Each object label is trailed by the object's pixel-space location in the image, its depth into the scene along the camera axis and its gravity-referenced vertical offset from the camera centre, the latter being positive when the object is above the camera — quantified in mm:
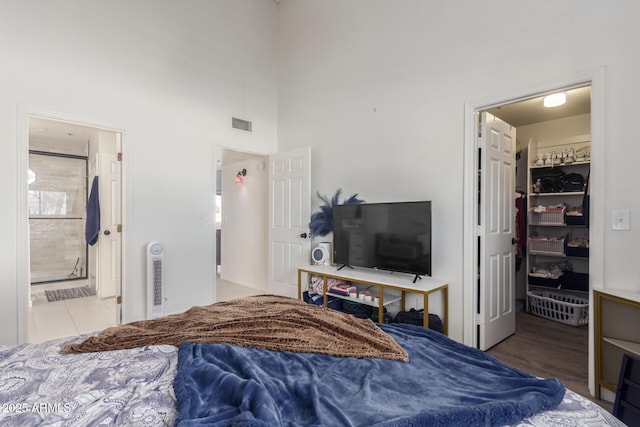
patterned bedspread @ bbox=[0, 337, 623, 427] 913 -595
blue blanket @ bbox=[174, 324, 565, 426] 896 -593
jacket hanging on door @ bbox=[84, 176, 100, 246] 4664 -40
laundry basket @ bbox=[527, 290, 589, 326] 3316 -1034
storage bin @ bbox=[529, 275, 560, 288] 3787 -833
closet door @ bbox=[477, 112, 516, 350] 2777 -181
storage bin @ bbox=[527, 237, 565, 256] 3840 -398
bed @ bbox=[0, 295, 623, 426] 914 -592
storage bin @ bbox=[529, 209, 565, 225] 3834 -55
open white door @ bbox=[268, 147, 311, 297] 3926 -48
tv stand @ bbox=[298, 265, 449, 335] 2619 -613
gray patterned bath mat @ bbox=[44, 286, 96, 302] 4512 -1214
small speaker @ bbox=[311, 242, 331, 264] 3639 -469
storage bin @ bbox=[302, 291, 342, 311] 3291 -941
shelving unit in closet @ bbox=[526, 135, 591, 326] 3689 -153
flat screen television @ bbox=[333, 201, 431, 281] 2803 -222
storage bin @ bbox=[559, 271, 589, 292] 3646 -796
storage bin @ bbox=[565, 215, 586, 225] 3656 -76
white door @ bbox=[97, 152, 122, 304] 4461 -169
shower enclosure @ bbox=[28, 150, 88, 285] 5578 -48
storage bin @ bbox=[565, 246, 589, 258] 3646 -448
